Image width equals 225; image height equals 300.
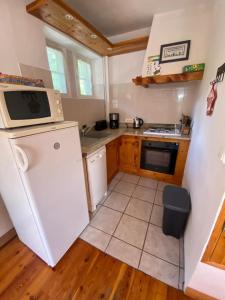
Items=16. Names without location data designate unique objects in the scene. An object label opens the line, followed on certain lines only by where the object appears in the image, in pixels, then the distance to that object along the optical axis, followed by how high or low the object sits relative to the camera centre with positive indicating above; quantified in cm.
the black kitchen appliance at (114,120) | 263 -35
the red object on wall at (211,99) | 105 +1
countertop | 147 -50
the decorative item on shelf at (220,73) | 94 +19
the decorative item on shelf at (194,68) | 169 +41
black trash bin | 127 -101
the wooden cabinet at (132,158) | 203 -94
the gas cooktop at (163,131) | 208 -48
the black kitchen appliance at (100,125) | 246 -41
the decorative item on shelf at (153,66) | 195 +50
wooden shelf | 174 +31
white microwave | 80 -2
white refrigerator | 82 -60
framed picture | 180 +66
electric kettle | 257 -39
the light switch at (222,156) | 69 -29
